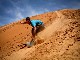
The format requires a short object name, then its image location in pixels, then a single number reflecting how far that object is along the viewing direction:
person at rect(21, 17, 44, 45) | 5.38
